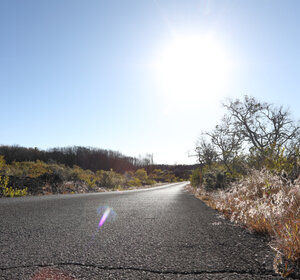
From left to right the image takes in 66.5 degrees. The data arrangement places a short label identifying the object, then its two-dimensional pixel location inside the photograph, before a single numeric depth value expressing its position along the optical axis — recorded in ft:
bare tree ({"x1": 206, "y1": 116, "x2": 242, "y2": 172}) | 43.62
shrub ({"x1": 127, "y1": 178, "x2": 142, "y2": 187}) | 93.15
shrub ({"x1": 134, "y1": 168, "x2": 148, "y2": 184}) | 128.31
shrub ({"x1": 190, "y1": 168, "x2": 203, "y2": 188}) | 57.16
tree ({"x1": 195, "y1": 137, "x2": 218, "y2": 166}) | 66.84
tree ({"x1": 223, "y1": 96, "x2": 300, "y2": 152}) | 59.72
